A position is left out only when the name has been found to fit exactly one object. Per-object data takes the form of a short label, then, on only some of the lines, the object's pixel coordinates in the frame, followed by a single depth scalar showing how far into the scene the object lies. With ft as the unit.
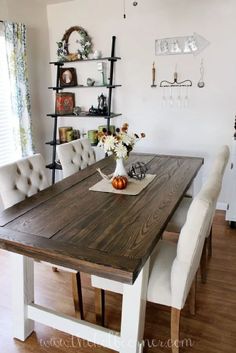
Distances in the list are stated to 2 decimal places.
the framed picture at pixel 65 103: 12.65
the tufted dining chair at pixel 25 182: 6.20
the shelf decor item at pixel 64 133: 12.96
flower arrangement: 6.49
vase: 6.82
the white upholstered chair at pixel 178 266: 4.29
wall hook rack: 11.11
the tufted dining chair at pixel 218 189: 5.18
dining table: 4.19
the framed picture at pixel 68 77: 12.62
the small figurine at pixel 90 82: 12.28
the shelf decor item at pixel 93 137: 12.39
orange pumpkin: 6.63
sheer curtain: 10.66
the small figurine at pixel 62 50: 12.29
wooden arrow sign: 10.59
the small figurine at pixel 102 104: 12.21
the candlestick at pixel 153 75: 11.37
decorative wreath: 11.94
